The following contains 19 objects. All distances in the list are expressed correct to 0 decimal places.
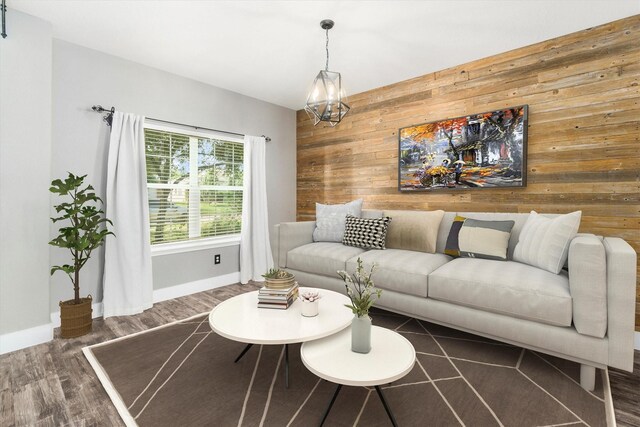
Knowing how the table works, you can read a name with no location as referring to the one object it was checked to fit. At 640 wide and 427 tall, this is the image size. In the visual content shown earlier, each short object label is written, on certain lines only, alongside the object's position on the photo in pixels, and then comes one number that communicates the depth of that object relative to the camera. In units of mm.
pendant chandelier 2277
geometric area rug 1511
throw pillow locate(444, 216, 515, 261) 2492
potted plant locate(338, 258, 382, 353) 1450
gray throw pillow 3504
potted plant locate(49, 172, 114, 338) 2404
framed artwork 2818
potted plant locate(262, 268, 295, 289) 2033
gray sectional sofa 1665
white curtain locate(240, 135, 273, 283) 4023
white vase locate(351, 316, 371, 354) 1460
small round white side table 1263
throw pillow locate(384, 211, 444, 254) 2914
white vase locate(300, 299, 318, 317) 1824
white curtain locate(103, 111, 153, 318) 2863
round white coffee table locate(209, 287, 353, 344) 1583
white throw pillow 2072
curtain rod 2828
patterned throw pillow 3105
